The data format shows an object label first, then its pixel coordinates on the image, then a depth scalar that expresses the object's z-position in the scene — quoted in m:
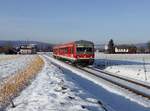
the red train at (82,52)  16.94
